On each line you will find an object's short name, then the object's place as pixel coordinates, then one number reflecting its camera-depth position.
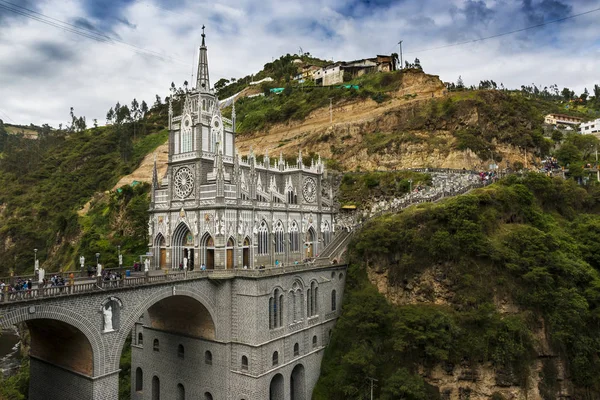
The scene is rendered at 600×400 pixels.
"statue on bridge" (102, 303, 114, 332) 23.31
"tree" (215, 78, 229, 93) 146.88
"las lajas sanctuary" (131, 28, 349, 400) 30.78
